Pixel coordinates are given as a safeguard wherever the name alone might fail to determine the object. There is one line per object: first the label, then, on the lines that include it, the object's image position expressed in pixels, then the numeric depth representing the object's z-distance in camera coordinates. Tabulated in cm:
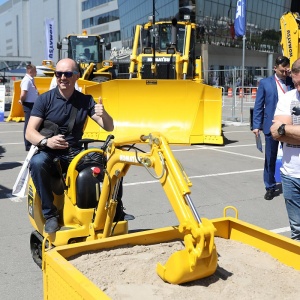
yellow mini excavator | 266
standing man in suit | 656
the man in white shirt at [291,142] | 358
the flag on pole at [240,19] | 1895
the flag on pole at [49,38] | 3061
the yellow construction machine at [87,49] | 1972
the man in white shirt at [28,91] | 1029
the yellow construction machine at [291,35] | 927
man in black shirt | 402
